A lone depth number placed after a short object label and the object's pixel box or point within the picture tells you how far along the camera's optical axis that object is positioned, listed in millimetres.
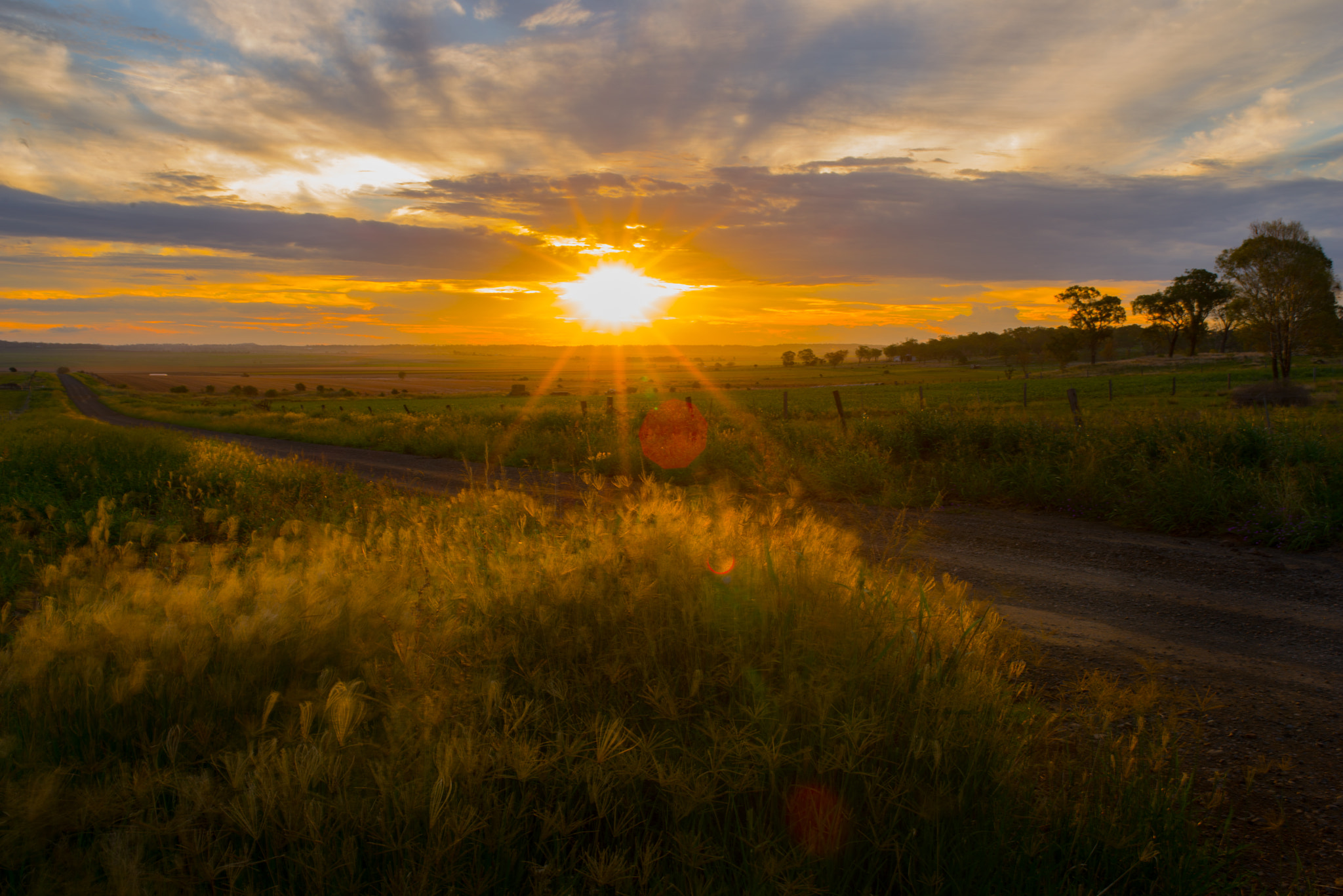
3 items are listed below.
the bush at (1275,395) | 34688
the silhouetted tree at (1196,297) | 90125
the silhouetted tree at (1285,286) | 54031
